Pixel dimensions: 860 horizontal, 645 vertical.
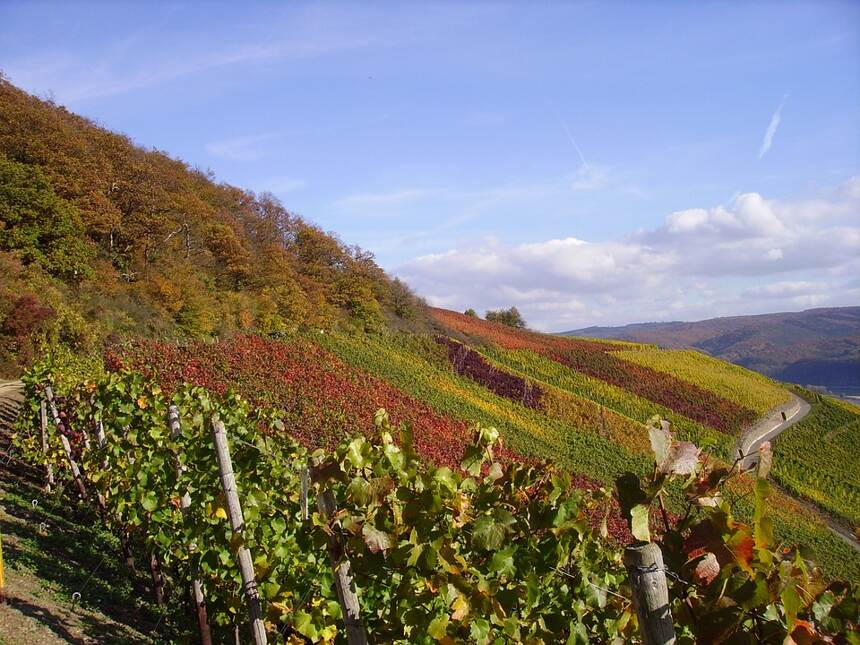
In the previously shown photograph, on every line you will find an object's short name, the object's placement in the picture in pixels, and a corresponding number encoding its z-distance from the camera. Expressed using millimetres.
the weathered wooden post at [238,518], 3311
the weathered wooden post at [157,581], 6066
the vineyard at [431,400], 17922
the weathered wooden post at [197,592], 4543
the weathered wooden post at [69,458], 8281
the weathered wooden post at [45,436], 8984
